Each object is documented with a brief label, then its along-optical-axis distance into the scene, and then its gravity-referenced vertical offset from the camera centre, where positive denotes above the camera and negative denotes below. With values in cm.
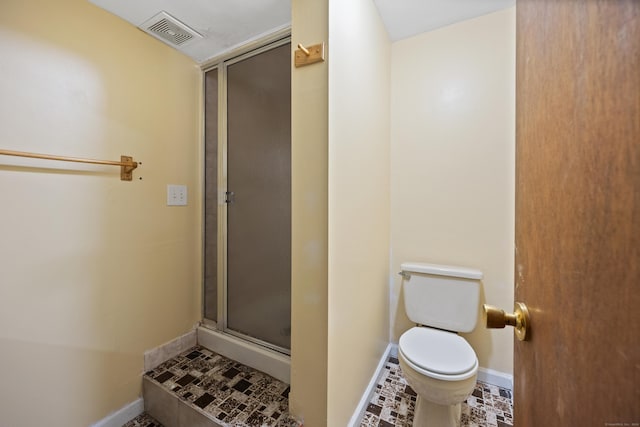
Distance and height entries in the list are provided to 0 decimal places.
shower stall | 162 +7
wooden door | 27 +0
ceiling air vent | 148 +114
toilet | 119 -73
